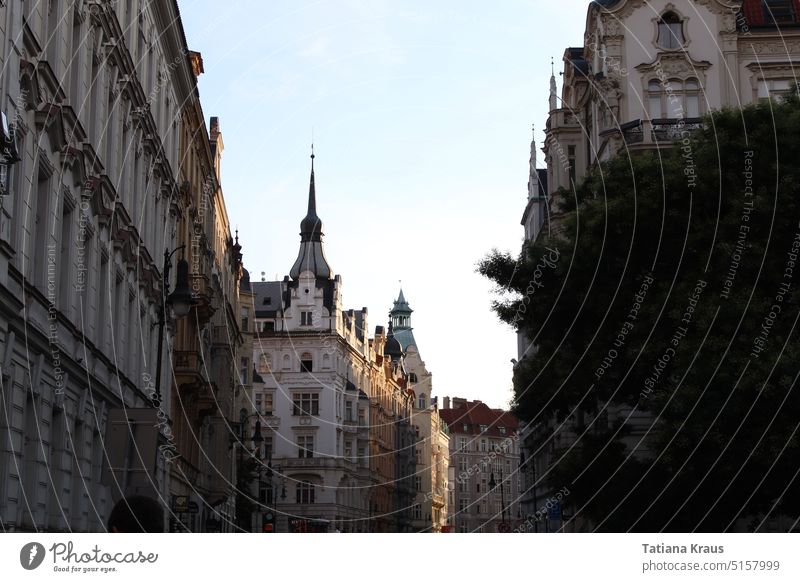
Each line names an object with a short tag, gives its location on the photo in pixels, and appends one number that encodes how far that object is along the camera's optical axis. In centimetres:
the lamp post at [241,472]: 6794
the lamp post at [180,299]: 2550
